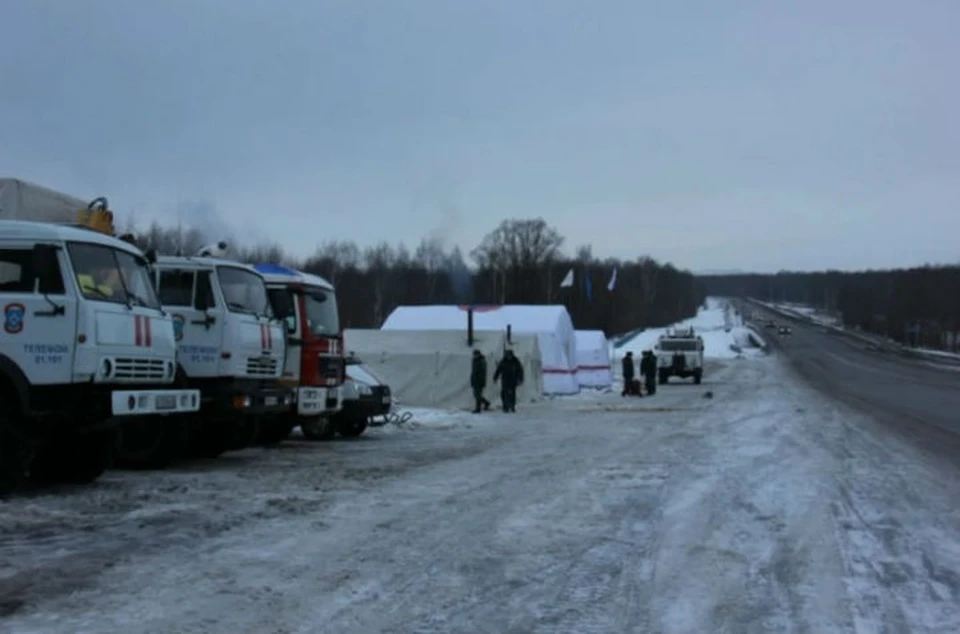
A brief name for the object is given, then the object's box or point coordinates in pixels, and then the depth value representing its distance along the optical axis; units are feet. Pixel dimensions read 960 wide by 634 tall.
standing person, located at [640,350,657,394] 127.03
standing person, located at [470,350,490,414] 86.17
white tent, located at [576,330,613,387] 142.10
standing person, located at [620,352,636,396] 123.65
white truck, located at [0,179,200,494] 32.53
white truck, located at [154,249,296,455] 43.86
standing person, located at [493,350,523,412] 88.17
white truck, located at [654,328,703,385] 165.55
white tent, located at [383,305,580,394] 116.78
